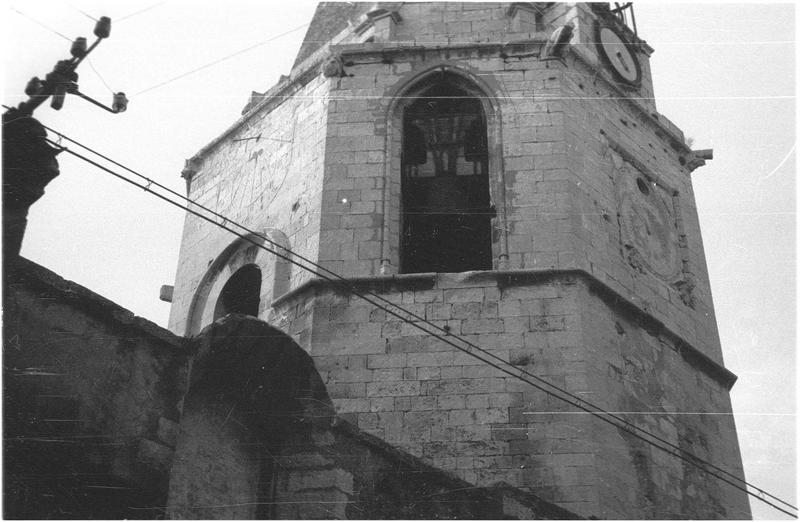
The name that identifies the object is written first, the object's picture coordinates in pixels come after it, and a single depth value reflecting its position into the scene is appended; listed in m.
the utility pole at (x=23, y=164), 6.93
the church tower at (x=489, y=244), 11.22
